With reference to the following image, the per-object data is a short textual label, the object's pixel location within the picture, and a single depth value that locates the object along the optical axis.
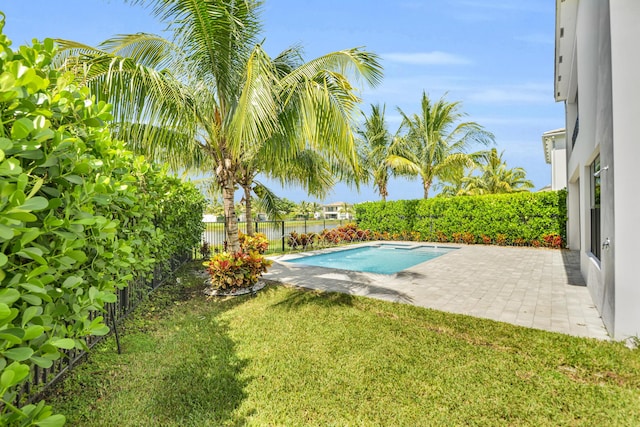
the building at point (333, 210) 84.18
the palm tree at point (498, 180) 26.02
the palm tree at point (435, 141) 18.52
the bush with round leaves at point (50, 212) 1.29
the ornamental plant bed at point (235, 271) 6.84
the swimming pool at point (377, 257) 12.48
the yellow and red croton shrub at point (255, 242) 9.70
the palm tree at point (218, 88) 5.44
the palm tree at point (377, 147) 20.39
